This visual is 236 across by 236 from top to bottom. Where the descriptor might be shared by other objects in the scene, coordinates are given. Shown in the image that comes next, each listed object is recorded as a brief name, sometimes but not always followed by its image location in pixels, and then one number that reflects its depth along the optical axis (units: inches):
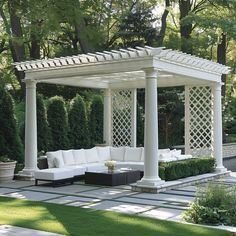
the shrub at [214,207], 281.0
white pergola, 427.2
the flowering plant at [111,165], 467.2
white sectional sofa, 471.2
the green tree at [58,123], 663.1
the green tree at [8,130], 572.7
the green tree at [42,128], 633.0
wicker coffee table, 458.3
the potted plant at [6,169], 507.2
